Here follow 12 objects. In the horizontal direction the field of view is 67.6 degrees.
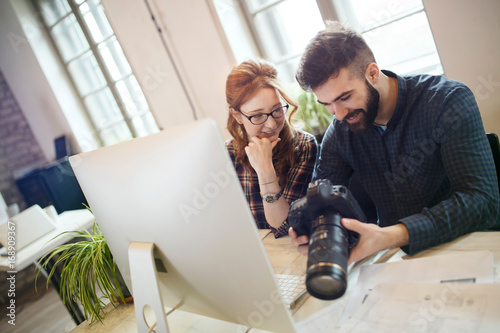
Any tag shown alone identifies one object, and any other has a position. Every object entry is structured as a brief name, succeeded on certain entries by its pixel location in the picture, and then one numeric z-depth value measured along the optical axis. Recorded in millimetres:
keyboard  905
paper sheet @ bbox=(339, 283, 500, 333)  644
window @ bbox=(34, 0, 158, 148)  4359
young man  932
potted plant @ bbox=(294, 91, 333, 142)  2396
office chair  1119
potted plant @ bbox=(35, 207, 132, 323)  1144
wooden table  862
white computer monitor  620
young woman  1441
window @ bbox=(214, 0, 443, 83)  2250
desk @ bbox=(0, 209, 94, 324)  1771
